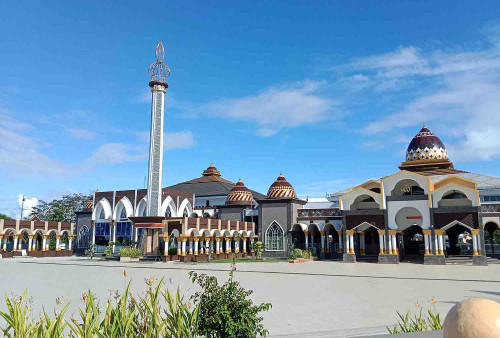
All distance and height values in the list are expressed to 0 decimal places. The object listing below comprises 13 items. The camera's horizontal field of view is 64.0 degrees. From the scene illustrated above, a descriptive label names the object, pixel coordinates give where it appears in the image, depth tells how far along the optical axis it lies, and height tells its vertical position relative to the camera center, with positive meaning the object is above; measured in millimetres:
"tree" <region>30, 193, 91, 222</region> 65500 +4679
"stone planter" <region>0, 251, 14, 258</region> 39000 -1673
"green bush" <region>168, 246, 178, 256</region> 34938 -1358
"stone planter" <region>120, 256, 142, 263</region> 34025 -1990
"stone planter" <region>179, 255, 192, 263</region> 33062 -1888
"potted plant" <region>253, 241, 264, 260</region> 34606 -1229
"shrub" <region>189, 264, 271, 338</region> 5727 -1137
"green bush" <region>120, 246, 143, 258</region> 34656 -1421
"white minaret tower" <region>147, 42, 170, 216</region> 36500 +8947
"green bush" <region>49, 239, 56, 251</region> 44319 -948
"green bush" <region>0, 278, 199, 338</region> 5102 -1152
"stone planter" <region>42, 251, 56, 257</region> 41500 -1760
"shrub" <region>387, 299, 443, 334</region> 6668 -1572
